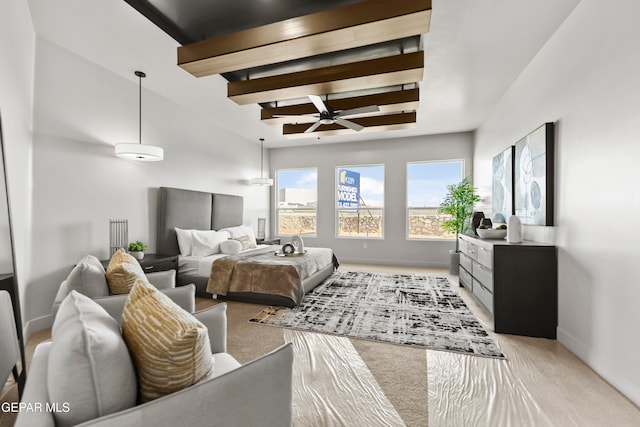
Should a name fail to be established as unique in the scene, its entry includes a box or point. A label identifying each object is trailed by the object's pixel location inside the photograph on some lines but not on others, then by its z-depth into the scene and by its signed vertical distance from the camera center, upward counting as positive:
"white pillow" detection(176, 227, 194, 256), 4.29 -0.41
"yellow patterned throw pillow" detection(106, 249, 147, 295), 1.90 -0.42
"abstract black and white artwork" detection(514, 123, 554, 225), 2.79 +0.42
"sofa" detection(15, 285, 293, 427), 0.73 -0.52
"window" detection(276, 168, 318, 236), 7.27 +0.33
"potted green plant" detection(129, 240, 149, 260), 3.42 -0.44
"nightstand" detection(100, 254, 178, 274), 3.41 -0.60
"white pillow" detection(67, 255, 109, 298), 1.82 -0.43
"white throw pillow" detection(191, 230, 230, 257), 4.32 -0.44
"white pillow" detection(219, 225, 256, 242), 5.30 -0.33
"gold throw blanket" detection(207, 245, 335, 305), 3.49 -0.76
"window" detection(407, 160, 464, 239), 6.27 +0.46
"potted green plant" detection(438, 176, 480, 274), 5.34 +0.10
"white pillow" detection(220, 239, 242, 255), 4.49 -0.52
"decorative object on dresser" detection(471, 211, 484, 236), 4.34 -0.07
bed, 3.53 -0.69
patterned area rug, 2.65 -1.11
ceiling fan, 3.42 +1.26
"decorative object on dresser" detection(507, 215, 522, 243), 2.99 -0.15
